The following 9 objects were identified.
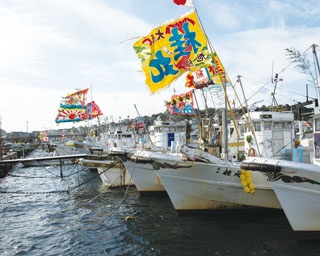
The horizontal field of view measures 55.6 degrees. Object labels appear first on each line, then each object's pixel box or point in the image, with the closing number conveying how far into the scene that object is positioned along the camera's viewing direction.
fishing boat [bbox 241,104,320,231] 9.80
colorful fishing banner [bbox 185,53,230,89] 12.82
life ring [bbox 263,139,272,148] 15.90
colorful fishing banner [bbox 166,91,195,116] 22.05
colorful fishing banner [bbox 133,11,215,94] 11.44
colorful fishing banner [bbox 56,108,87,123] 35.00
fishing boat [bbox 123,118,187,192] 14.05
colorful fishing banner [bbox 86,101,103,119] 35.25
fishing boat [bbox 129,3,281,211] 11.48
